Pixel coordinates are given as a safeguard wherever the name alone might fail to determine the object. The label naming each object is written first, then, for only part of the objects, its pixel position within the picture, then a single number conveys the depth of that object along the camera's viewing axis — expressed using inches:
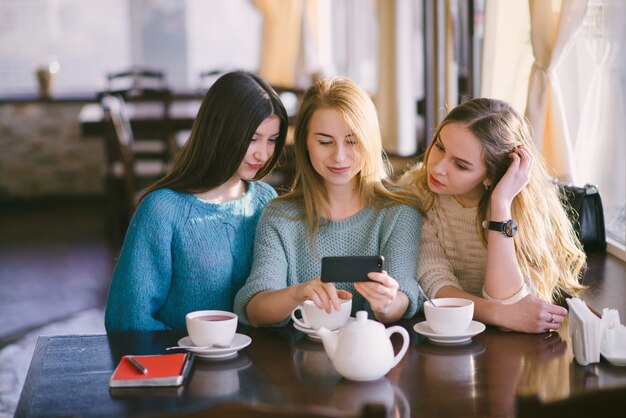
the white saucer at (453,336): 115.8
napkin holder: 109.9
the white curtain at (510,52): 164.4
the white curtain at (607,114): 146.4
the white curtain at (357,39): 377.5
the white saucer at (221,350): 112.9
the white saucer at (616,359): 109.9
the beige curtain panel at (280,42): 396.6
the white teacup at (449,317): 115.0
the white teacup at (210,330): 112.9
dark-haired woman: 130.1
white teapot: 106.8
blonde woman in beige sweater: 124.0
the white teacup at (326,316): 115.6
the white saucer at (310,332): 117.7
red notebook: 107.7
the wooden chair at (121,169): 309.9
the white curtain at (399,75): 273.6
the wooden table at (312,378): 104.4
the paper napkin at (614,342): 110.6
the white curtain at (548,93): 151.4
